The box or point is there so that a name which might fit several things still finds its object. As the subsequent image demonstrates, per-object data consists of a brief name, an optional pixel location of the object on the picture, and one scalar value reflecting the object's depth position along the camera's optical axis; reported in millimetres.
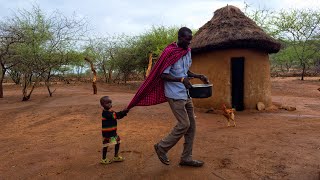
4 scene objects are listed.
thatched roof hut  6711
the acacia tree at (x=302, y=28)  17472
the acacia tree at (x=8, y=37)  9618
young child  3161
